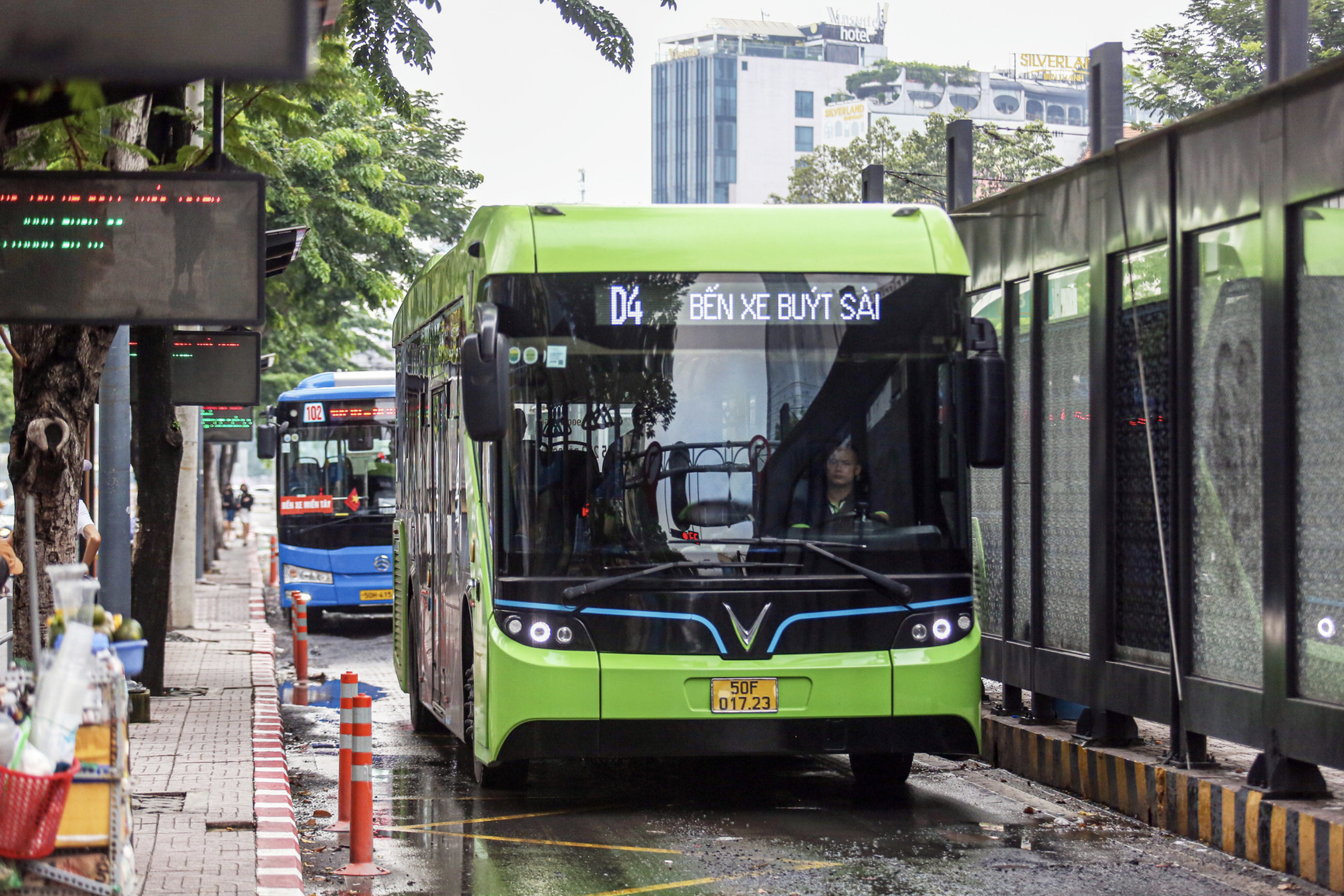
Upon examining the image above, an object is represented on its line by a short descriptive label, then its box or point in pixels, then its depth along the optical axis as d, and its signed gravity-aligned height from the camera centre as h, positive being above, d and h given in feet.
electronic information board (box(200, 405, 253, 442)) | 96.37 +2.61
